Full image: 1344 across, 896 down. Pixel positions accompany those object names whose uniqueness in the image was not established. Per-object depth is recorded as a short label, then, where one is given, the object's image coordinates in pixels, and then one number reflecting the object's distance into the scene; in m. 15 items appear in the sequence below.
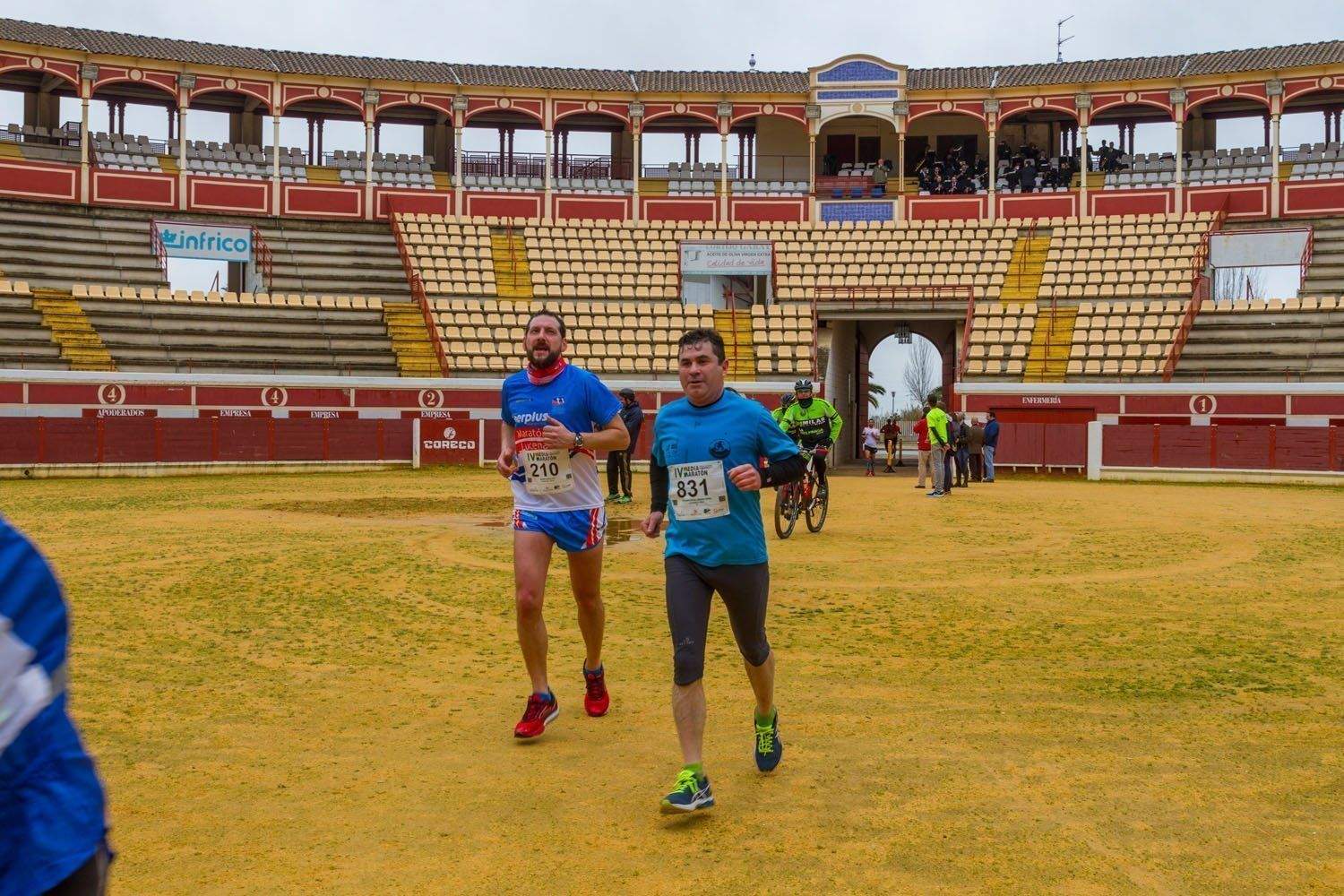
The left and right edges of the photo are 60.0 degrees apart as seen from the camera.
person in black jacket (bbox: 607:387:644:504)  16.77
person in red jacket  23.12
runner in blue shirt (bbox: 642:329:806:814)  4.88
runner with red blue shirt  5.73
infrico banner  35.72
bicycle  13.80
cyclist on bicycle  13.74
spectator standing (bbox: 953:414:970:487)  25.08
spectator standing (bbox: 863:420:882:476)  31.55
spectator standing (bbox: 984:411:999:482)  27.17
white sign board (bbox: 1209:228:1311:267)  34.69
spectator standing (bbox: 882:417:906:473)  31.19
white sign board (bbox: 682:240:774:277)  37.03
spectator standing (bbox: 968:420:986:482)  28.45
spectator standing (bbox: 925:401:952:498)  21.52
